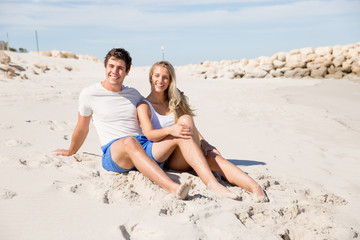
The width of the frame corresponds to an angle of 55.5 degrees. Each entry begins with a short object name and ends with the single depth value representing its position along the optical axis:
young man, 3.08
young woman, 3.22
